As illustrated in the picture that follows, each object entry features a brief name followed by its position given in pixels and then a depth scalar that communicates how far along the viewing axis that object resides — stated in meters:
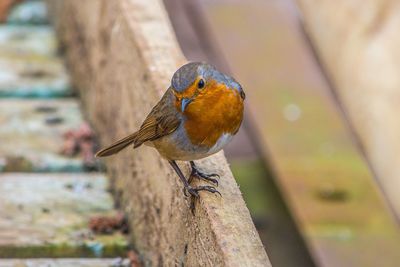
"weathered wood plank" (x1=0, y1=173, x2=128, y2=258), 7.34
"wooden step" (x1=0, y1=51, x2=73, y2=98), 9.64
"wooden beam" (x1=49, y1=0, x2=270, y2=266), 5.64
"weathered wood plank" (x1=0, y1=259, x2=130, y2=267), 7.12
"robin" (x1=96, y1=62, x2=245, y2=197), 6.55
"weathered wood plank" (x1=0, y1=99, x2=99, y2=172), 8.46
